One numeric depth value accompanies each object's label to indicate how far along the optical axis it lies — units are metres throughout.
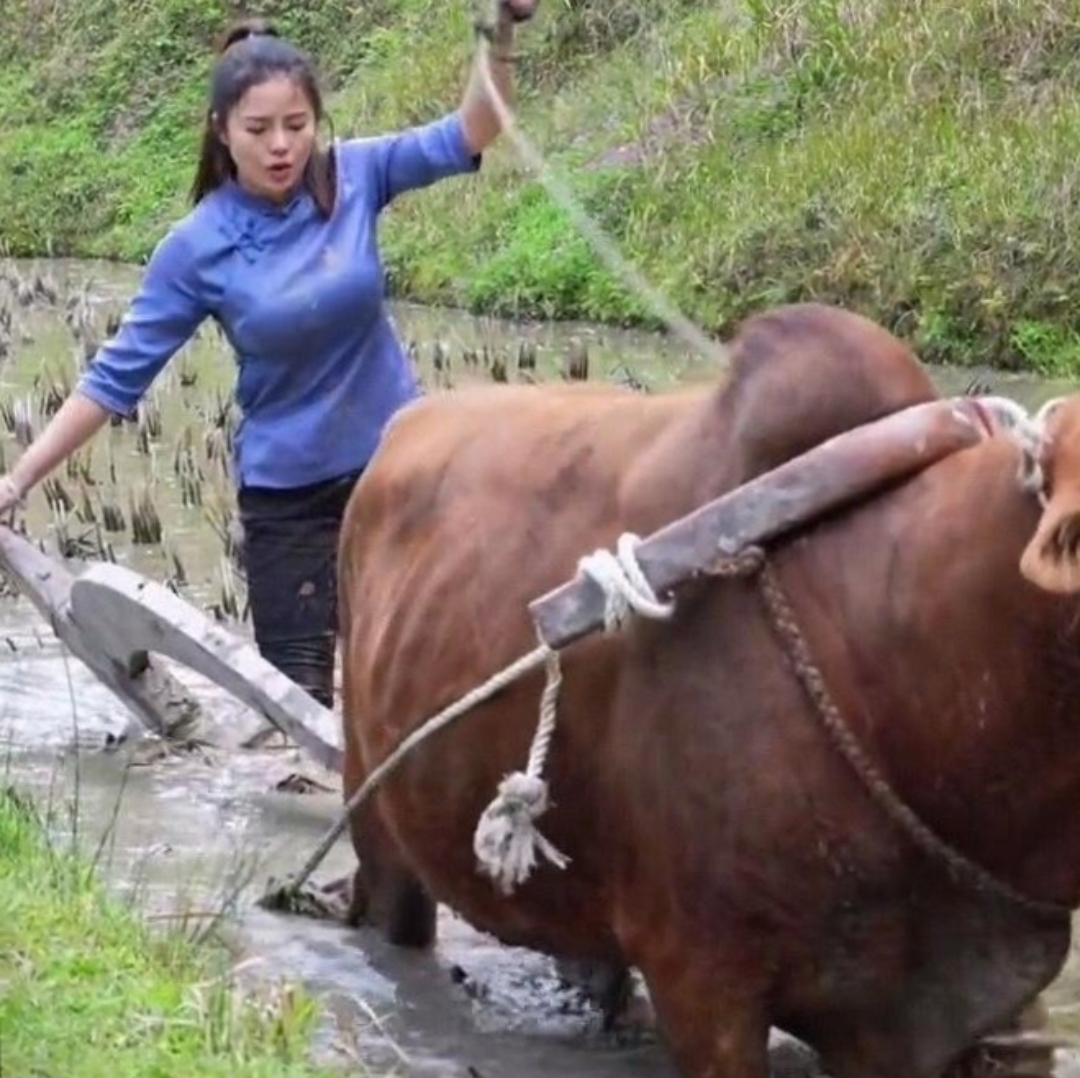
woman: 8.80
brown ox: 5.35
